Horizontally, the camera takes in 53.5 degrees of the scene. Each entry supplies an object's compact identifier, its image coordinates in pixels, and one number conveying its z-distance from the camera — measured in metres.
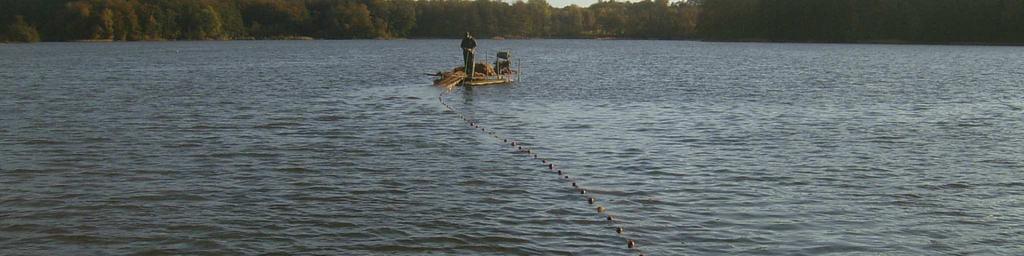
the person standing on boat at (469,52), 45.19
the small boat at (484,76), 45.97
